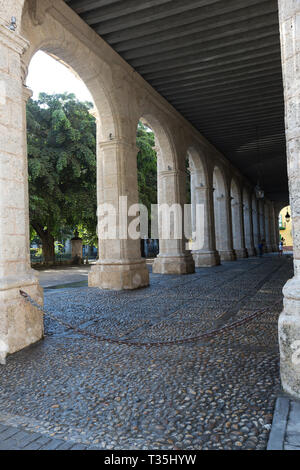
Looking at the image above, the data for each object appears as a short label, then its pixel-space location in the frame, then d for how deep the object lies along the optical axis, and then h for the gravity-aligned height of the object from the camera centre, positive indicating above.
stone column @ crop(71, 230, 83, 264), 21.08 +0.10
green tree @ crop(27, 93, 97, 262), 15.19 +3.95
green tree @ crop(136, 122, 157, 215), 18.42 +4.61
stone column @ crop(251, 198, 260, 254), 27.84 +1.75
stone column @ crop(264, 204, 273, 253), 33.44 +1.70
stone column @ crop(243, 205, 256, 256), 24.75 +1.28
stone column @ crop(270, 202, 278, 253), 35.60 +1.87
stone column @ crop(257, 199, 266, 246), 30.12 +2.22
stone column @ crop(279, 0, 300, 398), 2.51 +0.54
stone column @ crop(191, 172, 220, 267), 15.31 +0.75
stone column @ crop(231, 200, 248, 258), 21.49 +1.00
